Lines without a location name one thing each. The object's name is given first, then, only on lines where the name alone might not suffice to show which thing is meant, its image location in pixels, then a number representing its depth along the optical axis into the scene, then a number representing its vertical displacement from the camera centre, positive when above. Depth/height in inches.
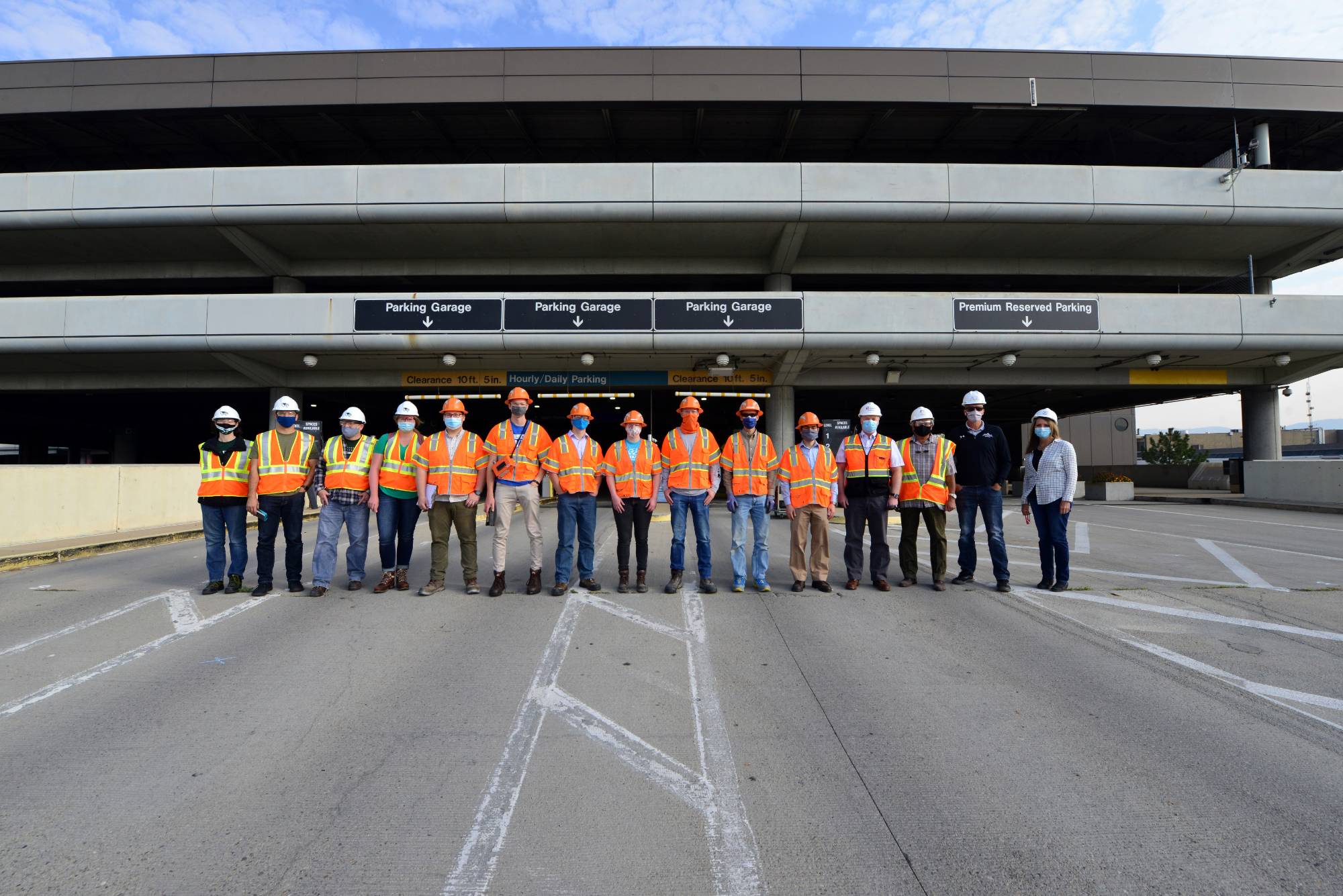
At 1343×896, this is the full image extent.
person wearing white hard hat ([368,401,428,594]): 280.7 -8.9
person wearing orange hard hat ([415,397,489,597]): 275.0 -6.8
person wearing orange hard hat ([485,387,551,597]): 276.7 -2.0
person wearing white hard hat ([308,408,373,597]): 275.9 -9.6
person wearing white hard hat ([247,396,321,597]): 277.7 -6.2
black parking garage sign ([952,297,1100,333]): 713.0 +166.3
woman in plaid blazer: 284.5 -10.9
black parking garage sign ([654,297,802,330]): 716.7 +169.9
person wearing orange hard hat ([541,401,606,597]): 278.1 -5.4
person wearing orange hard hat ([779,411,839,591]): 282.8 -10.9
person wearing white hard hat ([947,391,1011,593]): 287.4 -4.8
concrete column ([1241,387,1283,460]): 892.6 +59.8
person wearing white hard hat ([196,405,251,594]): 275.6 -10.5
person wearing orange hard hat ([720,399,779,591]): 282.0 -6.7
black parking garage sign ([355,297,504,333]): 721.0 +172.2
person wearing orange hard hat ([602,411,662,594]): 281.9 -4.3
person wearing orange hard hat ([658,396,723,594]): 283.1 -4.4
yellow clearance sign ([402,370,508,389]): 857.5 +120.7
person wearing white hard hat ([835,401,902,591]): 289.6 -9.9
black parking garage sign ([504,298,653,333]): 717.9 +170.6
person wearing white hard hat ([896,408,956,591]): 289.1 -8.8
